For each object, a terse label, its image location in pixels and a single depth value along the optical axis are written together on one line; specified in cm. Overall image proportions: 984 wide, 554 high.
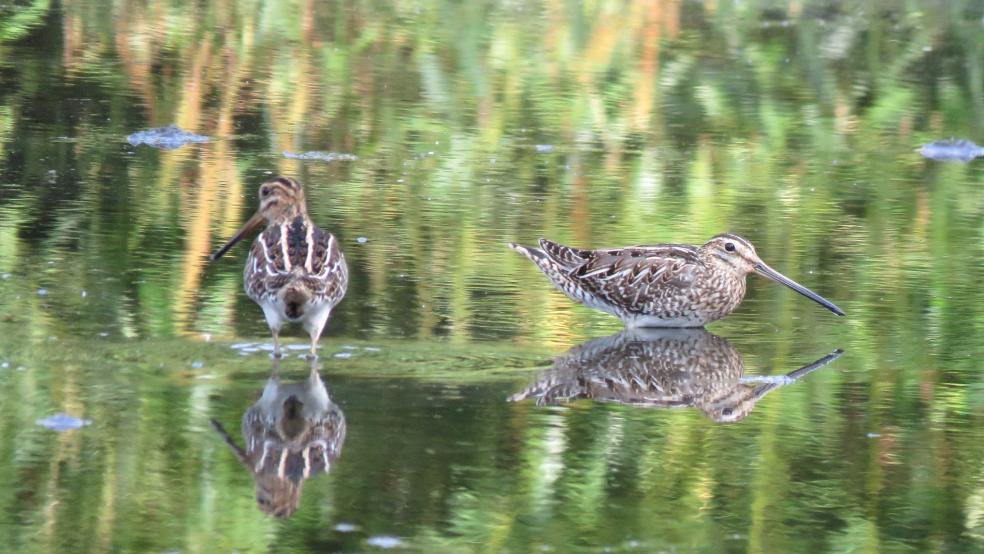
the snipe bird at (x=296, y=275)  1558
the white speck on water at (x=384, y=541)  1141
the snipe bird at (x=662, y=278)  1787
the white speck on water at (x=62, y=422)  1350
